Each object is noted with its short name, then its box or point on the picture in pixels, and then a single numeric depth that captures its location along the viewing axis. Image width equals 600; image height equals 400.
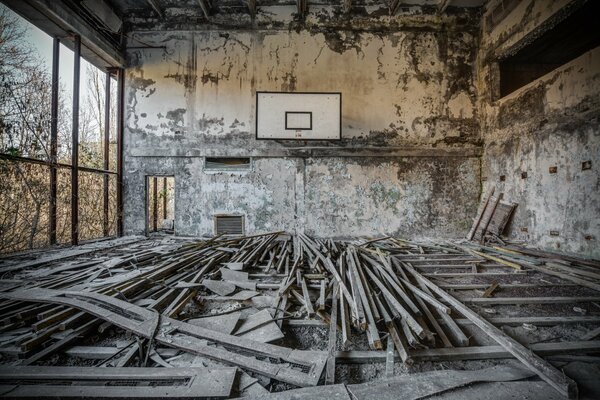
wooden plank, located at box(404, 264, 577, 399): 1.58
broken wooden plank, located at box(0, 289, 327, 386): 1.78
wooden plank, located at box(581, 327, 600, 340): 2.21
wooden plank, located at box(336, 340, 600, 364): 1.95
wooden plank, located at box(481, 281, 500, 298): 3.09
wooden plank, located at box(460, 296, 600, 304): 2.89
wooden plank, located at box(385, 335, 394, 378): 1.82
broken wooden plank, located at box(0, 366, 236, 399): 1.57
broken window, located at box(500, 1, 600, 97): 5.48
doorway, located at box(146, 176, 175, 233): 8.20
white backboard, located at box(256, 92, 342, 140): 6.57
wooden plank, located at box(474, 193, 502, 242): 6.33
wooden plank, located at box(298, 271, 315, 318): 2.56
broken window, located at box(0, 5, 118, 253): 4.82
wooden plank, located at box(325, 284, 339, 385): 1.73
